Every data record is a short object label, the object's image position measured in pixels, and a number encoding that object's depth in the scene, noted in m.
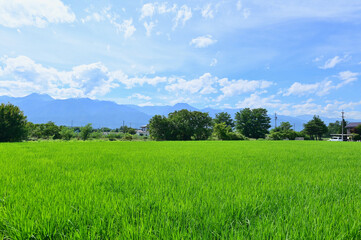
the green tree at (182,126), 35.97
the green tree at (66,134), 37.06
